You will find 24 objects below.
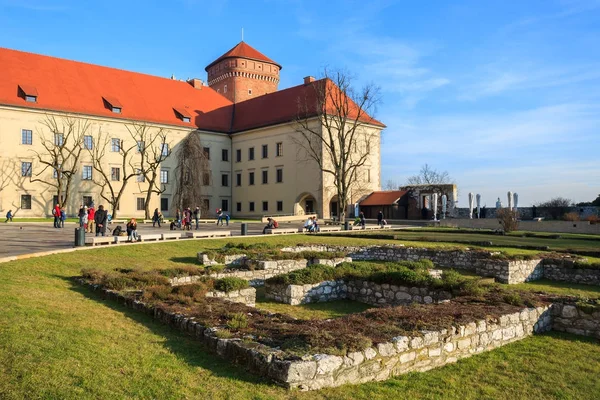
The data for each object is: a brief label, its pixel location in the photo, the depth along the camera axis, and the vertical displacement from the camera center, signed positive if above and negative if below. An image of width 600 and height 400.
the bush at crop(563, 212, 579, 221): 44.25 -0.57
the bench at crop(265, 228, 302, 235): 31.20 -1.29
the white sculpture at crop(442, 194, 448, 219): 51.31 +0.86
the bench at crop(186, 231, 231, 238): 25.53 -1.24
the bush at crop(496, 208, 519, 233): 35.06 -0.66
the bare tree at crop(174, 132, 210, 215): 56.28 +4.69
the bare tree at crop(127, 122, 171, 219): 53.05 +7.59
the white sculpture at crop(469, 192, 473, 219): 48.73 +0.87
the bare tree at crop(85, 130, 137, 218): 50.47 +4.93
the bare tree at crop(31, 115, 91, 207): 47.41 +6.21
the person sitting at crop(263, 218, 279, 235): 31.67 -0.91
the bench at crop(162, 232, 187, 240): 24.07 -1.21
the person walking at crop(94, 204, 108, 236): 24.06 -0.47
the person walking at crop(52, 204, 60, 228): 32.94 -0.37
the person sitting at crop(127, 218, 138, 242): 22.42 -0.95
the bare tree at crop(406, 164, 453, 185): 88.32 +5.81
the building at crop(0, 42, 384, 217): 48.12 +9.27
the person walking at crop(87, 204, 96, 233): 29.02 -0.42
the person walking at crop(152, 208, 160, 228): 37.49 -0.43
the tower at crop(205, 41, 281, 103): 70.19 +20.64
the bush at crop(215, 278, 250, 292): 11.32 -1.74
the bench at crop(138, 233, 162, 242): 23.05 -1.23
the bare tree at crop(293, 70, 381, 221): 48.53 +9.48
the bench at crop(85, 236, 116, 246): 20.78 -1.24
